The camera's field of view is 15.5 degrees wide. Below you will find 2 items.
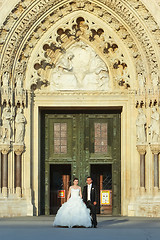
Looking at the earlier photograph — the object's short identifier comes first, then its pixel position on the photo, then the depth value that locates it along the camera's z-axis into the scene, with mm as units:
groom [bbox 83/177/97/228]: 15339
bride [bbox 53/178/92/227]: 14824
